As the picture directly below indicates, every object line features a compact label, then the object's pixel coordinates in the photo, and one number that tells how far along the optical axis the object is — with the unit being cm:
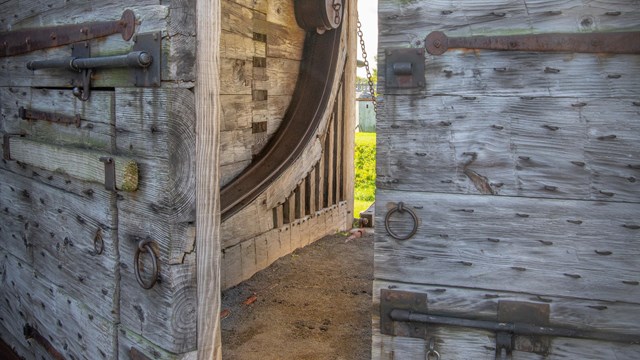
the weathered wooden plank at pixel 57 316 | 310
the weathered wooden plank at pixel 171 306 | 255
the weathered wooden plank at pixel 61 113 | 284
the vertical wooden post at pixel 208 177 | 245
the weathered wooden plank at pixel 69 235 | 294
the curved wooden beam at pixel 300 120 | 533
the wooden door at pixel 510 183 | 199
